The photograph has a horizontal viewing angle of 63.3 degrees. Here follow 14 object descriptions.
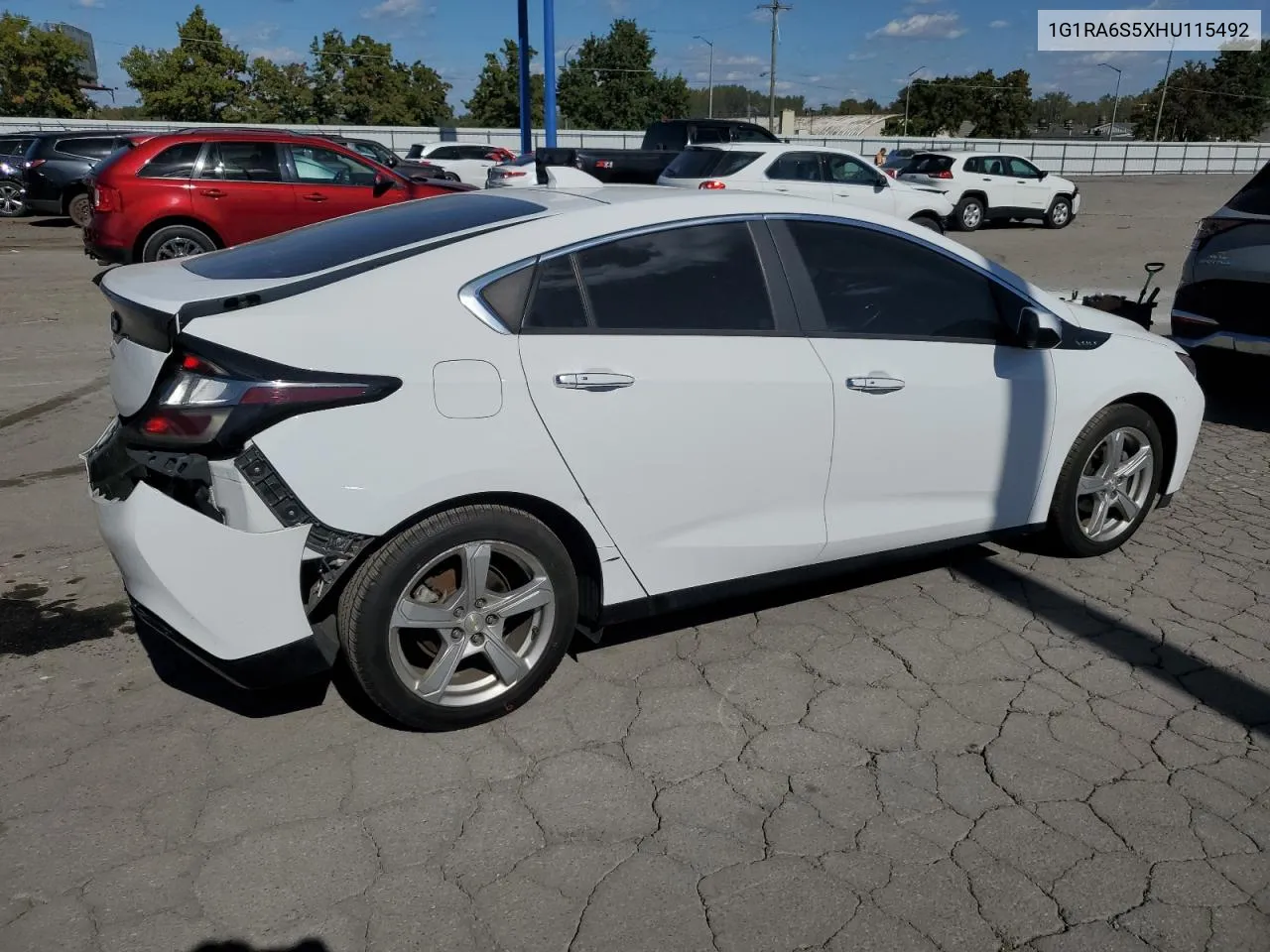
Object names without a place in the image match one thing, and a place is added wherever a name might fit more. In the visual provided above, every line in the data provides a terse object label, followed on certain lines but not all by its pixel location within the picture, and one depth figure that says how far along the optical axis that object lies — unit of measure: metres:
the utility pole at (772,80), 62.33
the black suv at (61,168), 18.41
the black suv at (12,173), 20.36
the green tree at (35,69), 57.56
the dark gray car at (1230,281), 6.54
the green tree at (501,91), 76.31
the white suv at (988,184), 20.59
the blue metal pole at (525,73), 28.44
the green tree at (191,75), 61.56
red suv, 10.88
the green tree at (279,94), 64.75
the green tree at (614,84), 79.06
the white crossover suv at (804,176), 14.91
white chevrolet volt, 2.79
